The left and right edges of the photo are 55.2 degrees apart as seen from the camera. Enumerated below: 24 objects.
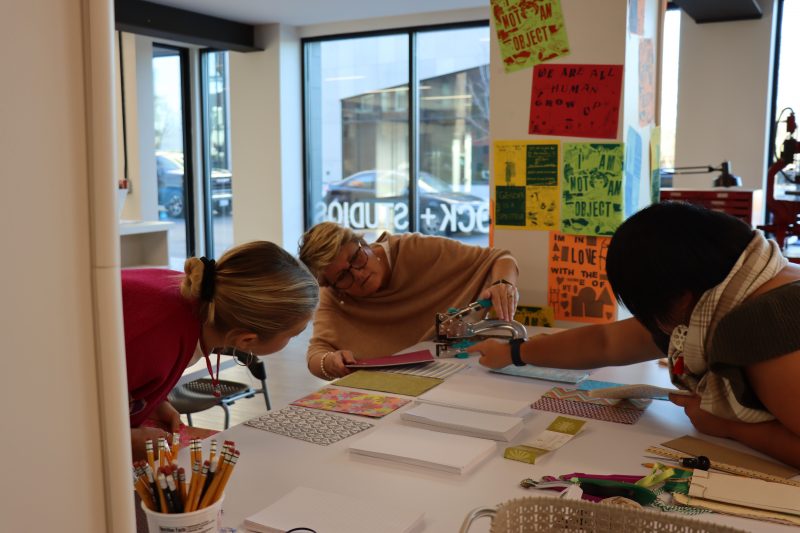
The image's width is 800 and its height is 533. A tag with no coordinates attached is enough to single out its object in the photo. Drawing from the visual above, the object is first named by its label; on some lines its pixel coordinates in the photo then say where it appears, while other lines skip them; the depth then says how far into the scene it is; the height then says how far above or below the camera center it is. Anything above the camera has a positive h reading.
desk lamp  4.10 -0.08
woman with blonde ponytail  1.56 -0.30
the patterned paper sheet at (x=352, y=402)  1.79 -0.57
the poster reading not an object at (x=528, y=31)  2.60 +0.46
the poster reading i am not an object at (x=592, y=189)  2.58 -0.09
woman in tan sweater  2.58 -0.43
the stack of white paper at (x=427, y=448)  1.43 -0.55
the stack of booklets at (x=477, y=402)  1.73 -0.55
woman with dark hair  1.34 -0.26
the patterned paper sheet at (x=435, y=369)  2.12 -0.58
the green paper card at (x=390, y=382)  1.96 -0.57
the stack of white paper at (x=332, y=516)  1.18 -0.55
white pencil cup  0.99 -0.46
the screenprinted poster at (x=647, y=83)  2.75 +0.30
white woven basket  0.91 -0.43
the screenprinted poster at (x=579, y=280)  2.64 -0.41
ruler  1.36 -0.56
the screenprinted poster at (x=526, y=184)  2.70 -0.07
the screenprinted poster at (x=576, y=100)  2.55 +0.22
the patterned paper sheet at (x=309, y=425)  1.62 -0.57
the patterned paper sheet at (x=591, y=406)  1.73 -0.57
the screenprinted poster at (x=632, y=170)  2.62 -0.02
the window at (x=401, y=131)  7.51 +0.34
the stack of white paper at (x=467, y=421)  1.57 -0.55
